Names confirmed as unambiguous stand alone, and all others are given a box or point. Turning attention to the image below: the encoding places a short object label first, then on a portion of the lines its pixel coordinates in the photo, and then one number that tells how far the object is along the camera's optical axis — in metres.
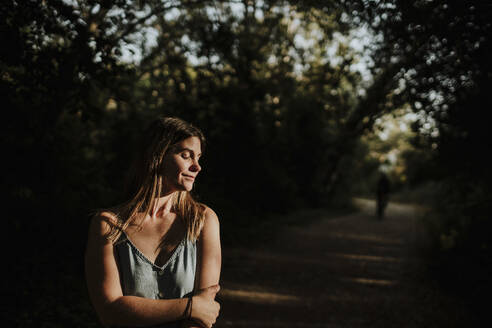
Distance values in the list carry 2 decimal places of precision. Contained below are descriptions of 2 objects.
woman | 1.56
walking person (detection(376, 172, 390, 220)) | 17.31
